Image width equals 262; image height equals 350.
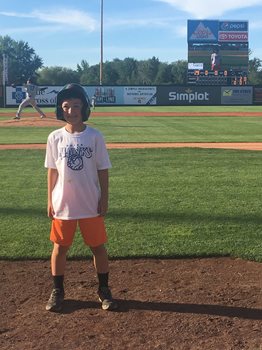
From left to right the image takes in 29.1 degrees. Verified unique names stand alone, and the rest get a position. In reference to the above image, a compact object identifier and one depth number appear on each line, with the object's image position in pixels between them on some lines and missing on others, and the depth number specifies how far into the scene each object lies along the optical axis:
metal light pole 56.67
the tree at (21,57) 111.69
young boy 3.65
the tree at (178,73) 89.69
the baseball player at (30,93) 22.92
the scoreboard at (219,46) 52.74
